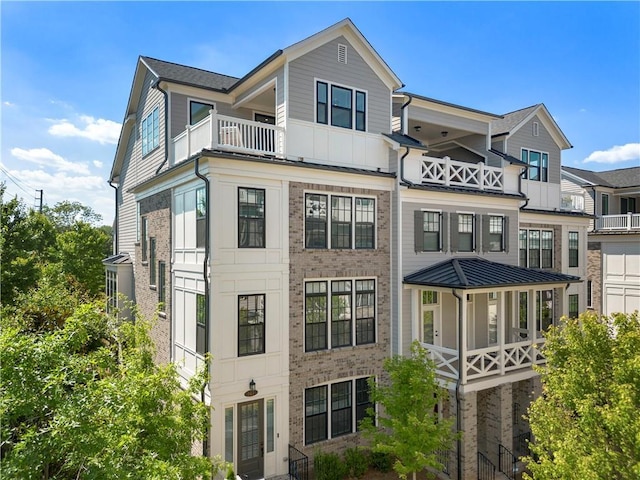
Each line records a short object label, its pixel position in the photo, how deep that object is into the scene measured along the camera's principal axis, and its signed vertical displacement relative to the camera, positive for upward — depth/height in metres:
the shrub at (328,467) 12.49 -6.96
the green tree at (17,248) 25.28 -0.55
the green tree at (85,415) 5.96 -2.83
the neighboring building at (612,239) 27.33 +0.11
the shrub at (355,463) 13.01 -7.09
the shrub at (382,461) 13.40 -7.23
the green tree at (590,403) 7.64 -3.30
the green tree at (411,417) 11.57 -5.12
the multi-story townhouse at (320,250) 12.27 -0.34
